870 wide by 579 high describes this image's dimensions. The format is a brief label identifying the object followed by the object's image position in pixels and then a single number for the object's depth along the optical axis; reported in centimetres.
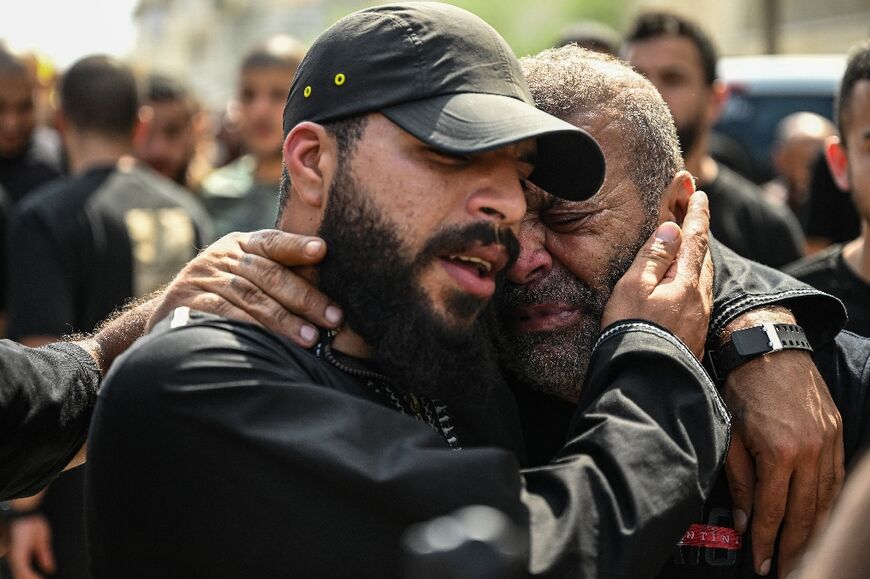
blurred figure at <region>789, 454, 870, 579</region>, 132
